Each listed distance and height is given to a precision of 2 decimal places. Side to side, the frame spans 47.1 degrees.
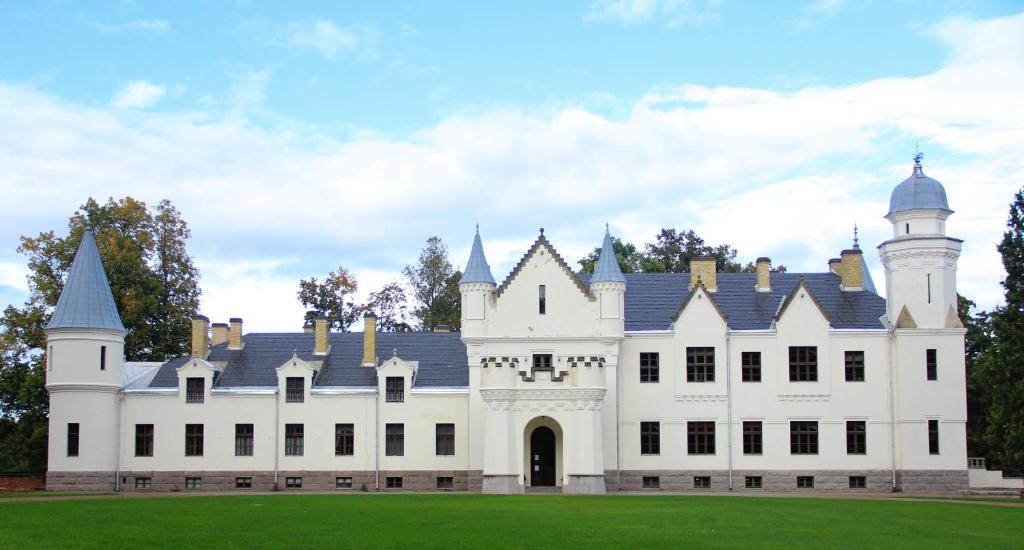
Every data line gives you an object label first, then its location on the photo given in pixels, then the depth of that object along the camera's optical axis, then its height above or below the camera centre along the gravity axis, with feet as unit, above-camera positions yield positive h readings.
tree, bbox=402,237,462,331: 239.50 +24.05
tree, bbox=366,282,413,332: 235.61 +19.76
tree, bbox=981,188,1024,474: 158.73 +7.67
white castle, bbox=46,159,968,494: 152.15 +1.48
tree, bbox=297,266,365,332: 222.48 +20.00
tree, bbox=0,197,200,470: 175.32 +16.24
